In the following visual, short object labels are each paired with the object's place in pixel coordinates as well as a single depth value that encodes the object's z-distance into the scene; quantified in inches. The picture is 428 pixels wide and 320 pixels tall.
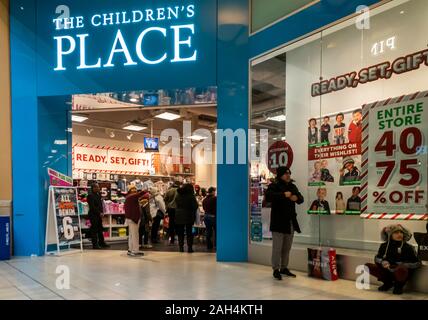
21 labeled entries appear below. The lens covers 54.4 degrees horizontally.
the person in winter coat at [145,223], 369.5
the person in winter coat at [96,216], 368.5
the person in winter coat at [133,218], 315.6
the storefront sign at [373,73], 235.3
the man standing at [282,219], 225.3
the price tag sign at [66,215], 323.3
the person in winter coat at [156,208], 394.6
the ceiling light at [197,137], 597.5
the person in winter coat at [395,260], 185.5
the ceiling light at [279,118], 289.8
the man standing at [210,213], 352.8
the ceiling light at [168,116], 475.0
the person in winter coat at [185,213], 337.4
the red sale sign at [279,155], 272.5
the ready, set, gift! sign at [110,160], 462.9
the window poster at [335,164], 275.0
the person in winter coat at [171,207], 386.3
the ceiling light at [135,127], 503.1
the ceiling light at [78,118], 439.6
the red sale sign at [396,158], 196.1
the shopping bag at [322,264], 219.0
